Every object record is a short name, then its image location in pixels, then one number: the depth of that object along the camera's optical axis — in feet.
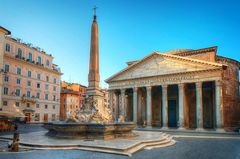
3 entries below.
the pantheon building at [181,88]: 92.12
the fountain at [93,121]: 42.39
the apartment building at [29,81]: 115.85
